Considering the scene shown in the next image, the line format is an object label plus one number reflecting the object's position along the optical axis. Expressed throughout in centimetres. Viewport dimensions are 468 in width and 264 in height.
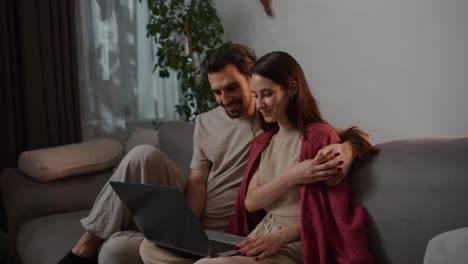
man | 198
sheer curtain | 326
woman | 159
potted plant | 301
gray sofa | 150
